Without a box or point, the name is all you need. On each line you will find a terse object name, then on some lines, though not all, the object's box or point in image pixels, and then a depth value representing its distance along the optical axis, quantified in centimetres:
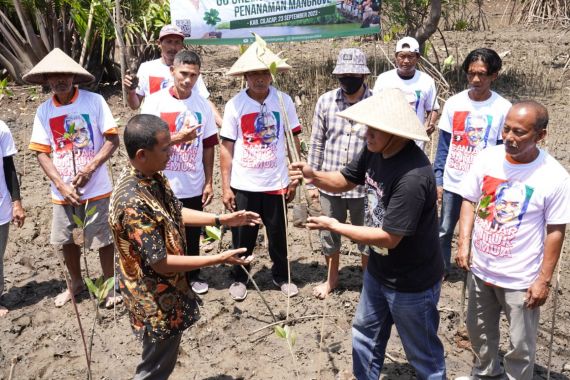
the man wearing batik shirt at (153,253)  233
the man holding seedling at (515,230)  256
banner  755
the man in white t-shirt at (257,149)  382
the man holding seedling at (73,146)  369
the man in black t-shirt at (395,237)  239
